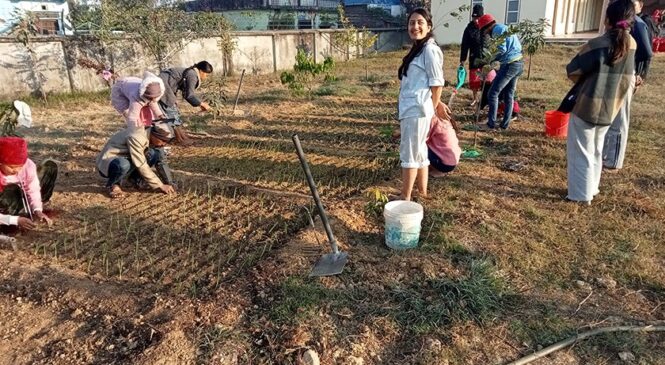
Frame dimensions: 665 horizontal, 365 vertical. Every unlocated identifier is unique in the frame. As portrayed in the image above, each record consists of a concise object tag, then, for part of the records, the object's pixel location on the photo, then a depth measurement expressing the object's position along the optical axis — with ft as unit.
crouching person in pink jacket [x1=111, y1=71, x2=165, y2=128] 13.85
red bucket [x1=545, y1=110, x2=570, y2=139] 18.52
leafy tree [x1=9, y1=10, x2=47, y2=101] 27.22
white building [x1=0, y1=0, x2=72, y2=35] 52.11
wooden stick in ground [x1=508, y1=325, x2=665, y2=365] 7.08
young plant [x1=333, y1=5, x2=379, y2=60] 33.58
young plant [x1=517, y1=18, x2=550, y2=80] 29.84
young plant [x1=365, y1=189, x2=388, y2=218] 11.94
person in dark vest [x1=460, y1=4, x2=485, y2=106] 20.47
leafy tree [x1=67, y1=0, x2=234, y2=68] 32.24
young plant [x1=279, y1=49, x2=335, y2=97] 28.91
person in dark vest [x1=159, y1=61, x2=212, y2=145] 17.47
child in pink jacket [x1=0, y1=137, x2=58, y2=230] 10.13
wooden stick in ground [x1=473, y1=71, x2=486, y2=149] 16.73
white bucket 9.63
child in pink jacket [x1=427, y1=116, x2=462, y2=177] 13.46
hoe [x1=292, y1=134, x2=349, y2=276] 8.80
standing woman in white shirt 10.32
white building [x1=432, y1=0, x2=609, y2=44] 56.54
